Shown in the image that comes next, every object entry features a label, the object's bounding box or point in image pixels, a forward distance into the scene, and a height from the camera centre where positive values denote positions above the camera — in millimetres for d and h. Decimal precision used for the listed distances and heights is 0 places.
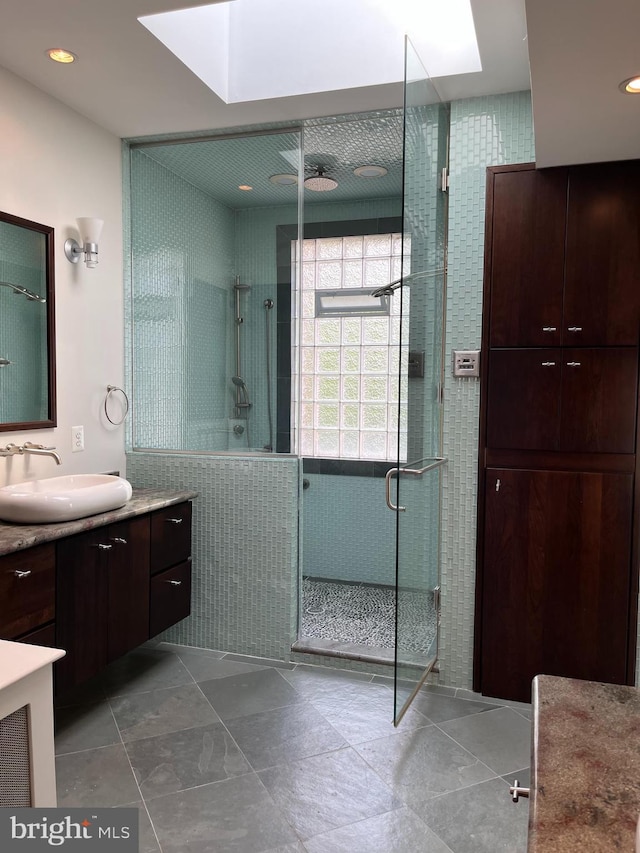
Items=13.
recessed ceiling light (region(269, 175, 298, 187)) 3098 +1017
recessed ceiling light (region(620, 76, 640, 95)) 1784 +866
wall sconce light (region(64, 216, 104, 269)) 2852 +664
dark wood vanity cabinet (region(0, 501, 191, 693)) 2080 -761
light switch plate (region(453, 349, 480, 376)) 2734 +119
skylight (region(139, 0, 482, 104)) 2439 +1388
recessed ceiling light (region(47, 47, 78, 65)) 2328 +1230
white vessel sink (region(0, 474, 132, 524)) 2217 -412
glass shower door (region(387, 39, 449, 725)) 2375 +18
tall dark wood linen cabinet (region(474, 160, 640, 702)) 2535 -150
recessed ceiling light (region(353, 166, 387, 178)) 3234 +1114
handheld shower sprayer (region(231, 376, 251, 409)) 3195 -23
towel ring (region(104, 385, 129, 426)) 3146 -17
